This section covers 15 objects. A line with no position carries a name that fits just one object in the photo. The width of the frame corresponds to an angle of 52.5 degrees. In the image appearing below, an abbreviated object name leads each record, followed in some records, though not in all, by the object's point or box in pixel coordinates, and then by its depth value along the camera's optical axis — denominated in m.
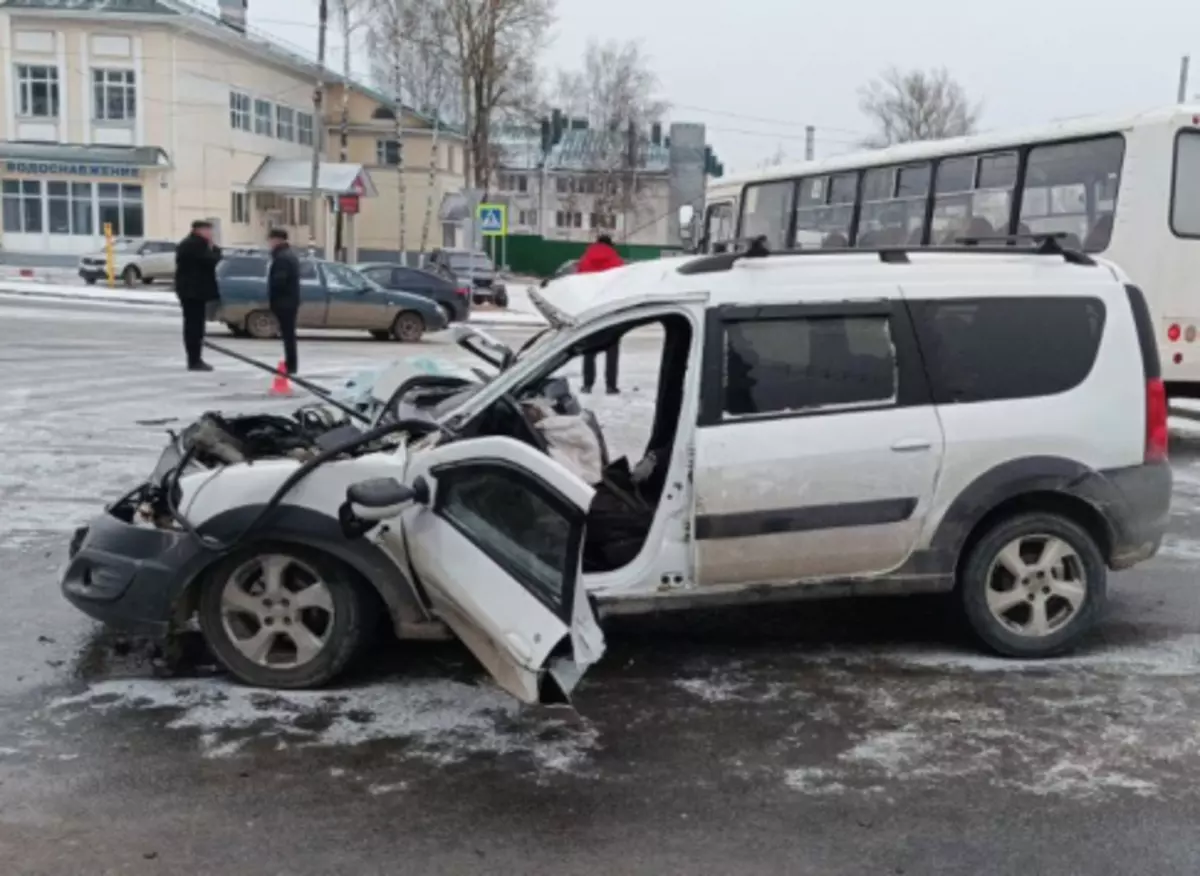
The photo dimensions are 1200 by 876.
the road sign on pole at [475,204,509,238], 26.50
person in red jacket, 13.46
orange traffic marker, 13.54
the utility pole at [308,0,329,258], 38.41
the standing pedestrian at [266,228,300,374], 14.41
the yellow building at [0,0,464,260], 41.56
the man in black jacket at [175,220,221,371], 14.73
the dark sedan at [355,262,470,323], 24.80
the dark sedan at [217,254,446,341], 21.03
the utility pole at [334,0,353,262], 48.00
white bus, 10.82
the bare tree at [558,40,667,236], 80.19
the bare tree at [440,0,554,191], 51.31
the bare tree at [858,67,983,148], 76.00
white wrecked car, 4.45
